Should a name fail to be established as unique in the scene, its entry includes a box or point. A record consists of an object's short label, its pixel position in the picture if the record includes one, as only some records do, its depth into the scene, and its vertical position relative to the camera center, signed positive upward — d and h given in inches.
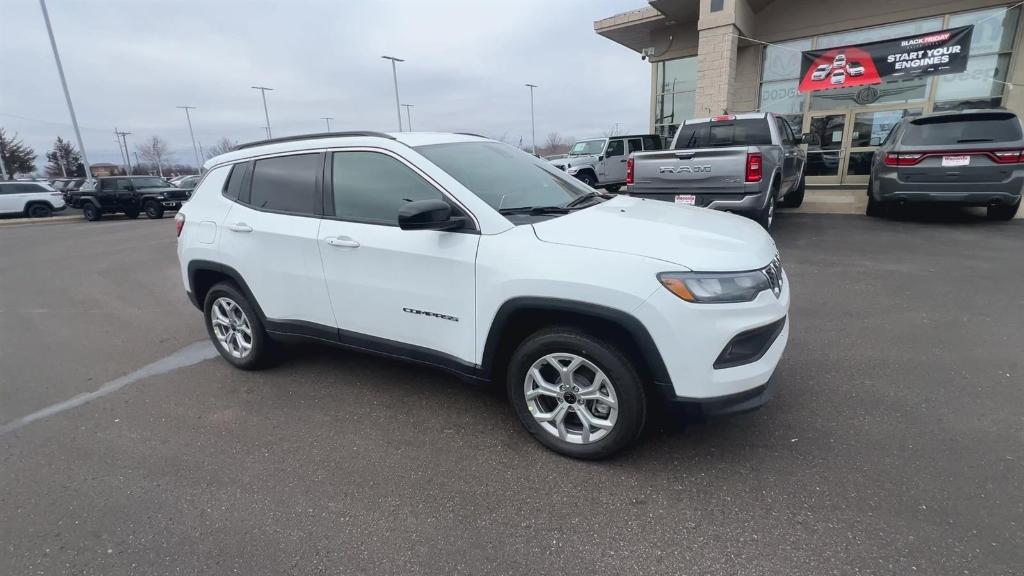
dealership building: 489.1 +72.9
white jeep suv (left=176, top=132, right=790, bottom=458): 96.8 -25.7
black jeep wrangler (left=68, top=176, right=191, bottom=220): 805.9 -42.3
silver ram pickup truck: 275.7 -17.1
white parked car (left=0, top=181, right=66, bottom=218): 876.6 -42.6
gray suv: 308.3 -19.8
